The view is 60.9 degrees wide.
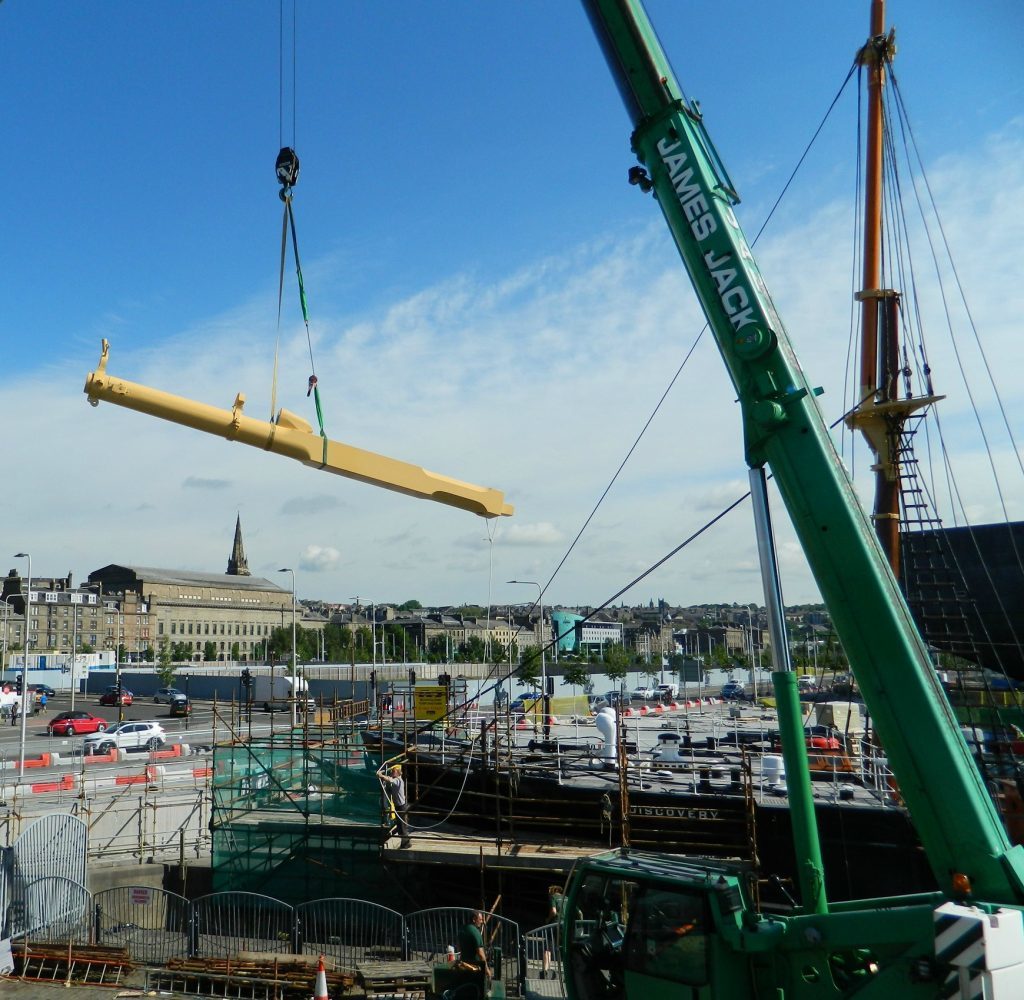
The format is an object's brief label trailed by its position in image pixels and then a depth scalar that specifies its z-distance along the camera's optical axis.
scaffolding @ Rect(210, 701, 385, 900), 16.75
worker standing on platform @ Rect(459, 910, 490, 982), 8.24
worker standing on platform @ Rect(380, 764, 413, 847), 15.57
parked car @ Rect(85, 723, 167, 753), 37.56
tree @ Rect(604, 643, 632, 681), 70.69
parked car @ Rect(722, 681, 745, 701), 63.68
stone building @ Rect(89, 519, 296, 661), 137.38
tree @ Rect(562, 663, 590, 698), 60.01
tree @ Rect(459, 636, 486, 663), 126.03
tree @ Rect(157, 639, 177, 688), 76.19
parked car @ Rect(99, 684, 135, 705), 63.12
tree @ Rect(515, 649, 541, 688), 56.41
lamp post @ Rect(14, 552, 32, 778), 28.19
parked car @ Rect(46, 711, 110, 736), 45.81
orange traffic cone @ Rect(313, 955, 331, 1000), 9.47
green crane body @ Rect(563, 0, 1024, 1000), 5.96
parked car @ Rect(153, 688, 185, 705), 67.70
